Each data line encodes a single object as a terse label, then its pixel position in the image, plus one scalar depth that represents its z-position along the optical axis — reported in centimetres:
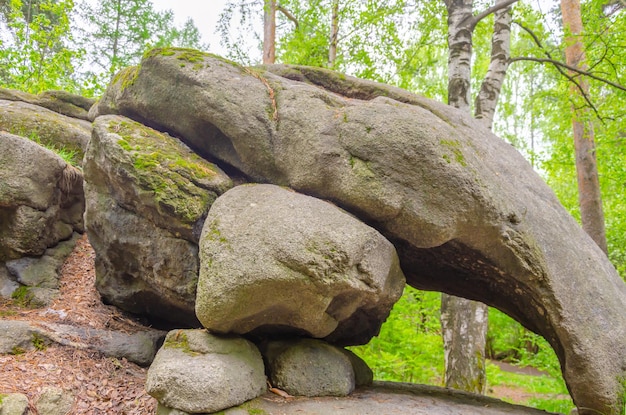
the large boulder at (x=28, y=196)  592
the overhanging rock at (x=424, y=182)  455
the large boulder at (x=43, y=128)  797
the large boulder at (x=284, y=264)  379
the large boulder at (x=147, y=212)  478
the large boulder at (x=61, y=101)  951
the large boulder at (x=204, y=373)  347
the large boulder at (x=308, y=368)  434
